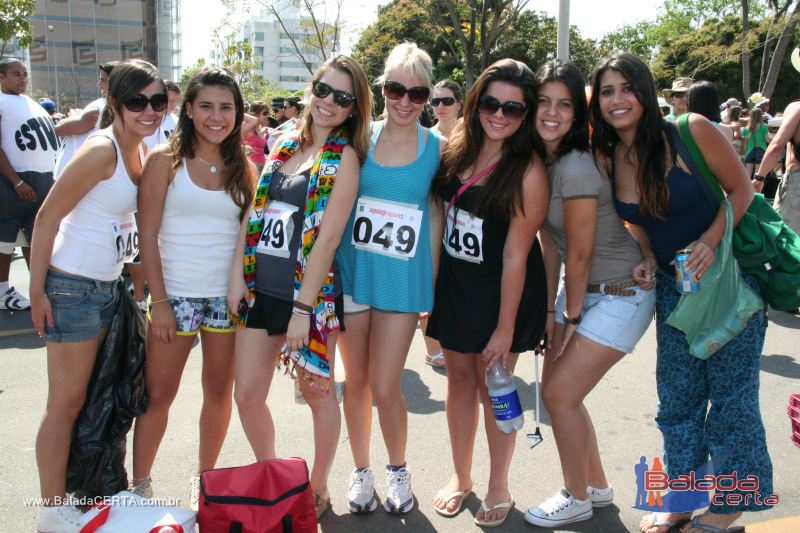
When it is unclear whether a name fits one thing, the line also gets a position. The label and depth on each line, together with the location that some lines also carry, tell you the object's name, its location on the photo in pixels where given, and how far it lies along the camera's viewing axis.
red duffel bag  2.47
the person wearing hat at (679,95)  6.49
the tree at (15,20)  17.19
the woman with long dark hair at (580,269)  2.74
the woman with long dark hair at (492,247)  2.78
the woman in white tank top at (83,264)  2.66
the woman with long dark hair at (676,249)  2.69
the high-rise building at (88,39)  53.69
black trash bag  2.83
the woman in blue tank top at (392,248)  2.91
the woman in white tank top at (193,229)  2.82
